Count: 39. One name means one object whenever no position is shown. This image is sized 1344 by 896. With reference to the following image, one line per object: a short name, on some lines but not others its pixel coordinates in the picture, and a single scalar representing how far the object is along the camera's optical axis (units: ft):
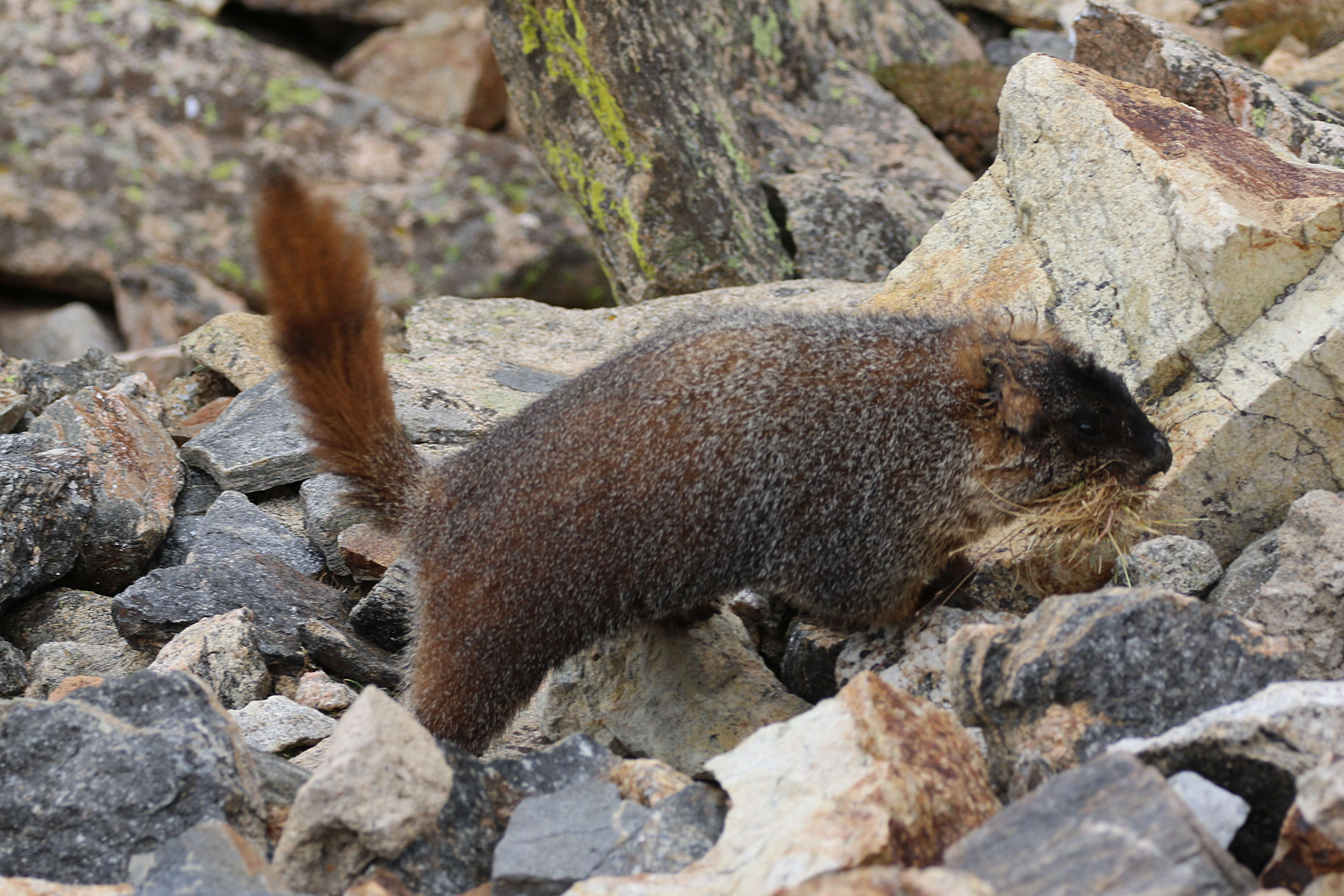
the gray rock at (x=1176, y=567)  32.40
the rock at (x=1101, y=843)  17.30
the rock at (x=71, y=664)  34.01
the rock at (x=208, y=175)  87.45
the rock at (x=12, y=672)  33.53
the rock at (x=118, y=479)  39.70
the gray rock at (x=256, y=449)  43.32
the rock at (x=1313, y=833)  18.12
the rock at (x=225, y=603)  35.37
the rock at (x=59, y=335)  84.28
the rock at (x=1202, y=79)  44.88
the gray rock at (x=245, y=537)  39.93
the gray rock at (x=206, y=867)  20.08
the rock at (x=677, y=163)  55.93
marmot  31.07
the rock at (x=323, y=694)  34.06
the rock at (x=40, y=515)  35.55
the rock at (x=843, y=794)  19.42
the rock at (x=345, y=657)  35.78
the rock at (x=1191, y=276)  33.24
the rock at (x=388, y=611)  36.73
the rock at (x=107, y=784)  22.58
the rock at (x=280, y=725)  31.17
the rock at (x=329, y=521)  41.37
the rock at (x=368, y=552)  39.63
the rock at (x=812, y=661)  34.55
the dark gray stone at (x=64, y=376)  48.96
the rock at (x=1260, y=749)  20.36
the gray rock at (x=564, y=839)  21.40
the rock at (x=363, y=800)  21.21
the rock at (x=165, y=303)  82.17
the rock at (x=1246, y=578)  31.22
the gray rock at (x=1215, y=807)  20.01
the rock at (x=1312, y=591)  27.84
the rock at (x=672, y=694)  34.01
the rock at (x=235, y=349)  51.75
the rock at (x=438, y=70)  98.53
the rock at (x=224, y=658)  33.06
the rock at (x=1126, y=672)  23.06
